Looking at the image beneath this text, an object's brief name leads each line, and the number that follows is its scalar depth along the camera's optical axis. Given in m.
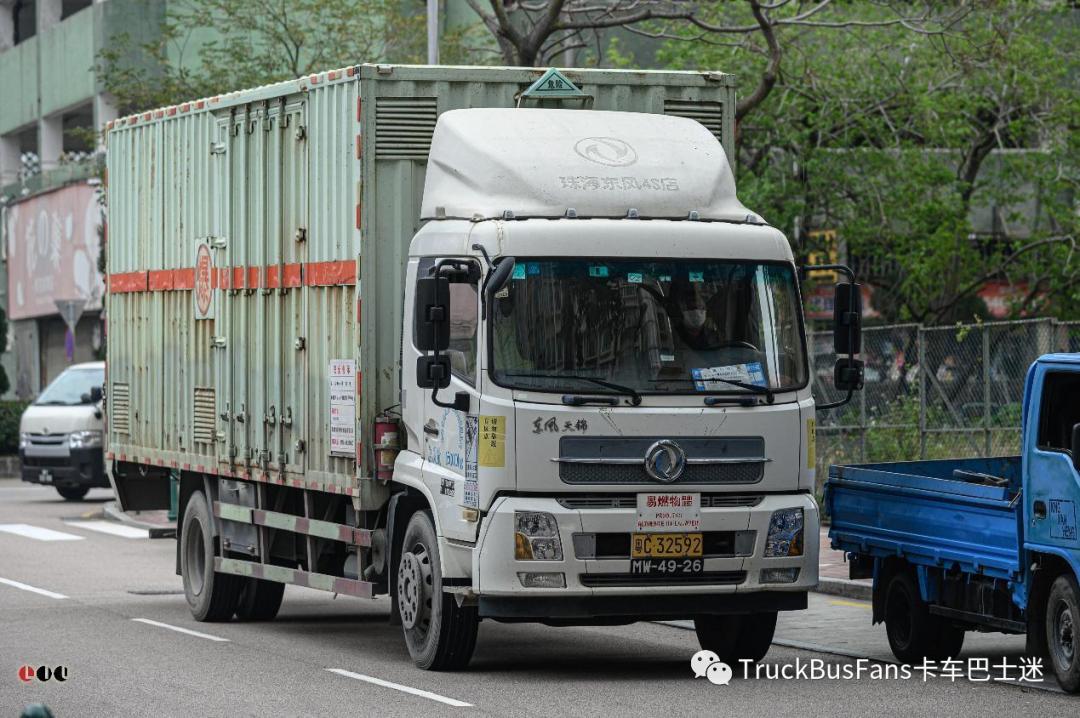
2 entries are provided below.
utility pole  25.03
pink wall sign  50.78
